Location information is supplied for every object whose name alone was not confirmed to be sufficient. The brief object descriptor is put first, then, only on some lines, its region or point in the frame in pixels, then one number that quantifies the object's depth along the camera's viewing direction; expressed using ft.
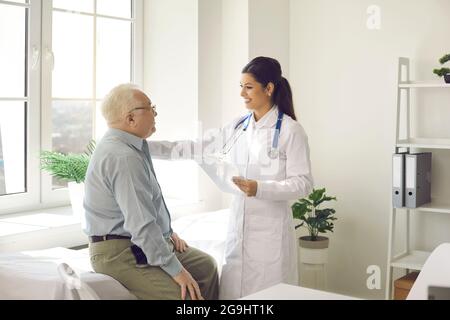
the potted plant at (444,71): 10.65
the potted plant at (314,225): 11.89
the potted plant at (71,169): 10.08
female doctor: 8.14
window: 10.52
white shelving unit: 10.82
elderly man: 7.14
